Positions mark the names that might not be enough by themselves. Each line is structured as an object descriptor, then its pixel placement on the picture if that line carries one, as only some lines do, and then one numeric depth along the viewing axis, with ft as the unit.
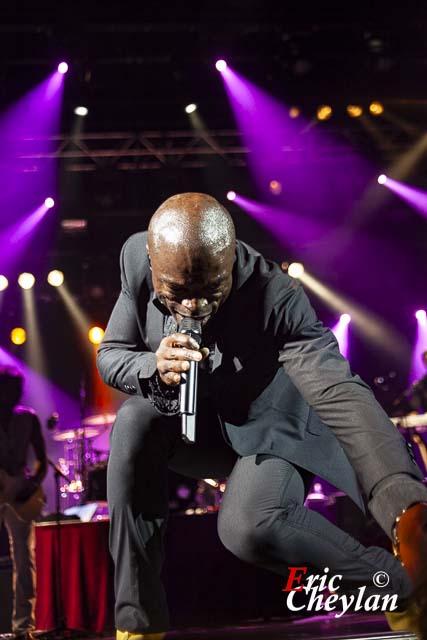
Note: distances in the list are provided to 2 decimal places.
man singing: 8.43
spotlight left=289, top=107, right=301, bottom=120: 36.89
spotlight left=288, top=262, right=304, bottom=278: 44.96
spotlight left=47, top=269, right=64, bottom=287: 45.06
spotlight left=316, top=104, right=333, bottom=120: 37.91
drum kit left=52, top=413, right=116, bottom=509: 31.60
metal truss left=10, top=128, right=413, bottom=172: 38.29
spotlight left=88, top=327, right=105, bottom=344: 46.11
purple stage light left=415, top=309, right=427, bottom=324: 47.29
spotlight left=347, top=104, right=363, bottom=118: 38.29
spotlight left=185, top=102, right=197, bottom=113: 36.75
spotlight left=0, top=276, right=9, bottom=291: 43.41
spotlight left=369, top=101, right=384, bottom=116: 37.91
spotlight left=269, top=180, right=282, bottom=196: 44.11
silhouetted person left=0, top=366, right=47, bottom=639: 21.39
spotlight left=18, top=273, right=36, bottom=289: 43.93
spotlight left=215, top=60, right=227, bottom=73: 34.54
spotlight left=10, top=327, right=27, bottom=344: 45.36
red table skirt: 21.95
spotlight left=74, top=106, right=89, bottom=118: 36.78
